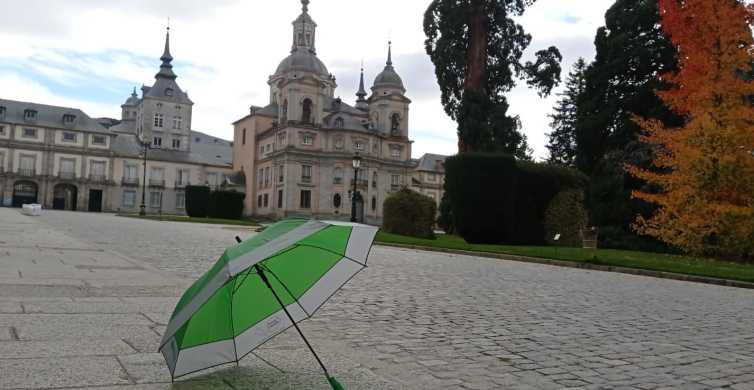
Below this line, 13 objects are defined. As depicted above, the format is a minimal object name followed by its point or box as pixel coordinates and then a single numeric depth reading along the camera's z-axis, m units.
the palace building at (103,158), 70.58
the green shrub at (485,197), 24.19
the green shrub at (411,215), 28.62
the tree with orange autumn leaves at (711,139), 20.17
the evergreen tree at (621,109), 31.69
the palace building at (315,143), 63.06
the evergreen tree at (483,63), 32.94
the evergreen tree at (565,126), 51.53
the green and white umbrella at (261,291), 3.14
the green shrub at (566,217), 26.36
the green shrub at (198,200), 55.69
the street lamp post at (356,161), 27.56
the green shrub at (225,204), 53.50
